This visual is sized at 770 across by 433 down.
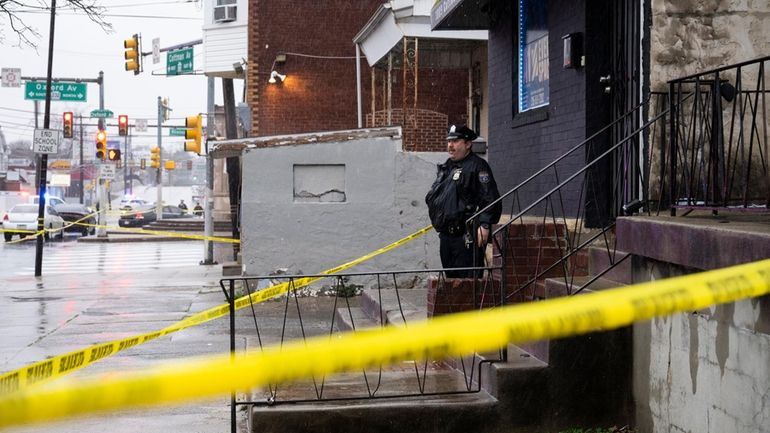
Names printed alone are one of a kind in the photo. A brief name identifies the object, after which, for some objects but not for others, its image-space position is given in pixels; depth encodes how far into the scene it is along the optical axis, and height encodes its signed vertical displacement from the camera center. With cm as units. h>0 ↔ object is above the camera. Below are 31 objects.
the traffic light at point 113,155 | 3341 +191
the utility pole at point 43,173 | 2236 +90
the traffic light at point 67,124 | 3756 +332
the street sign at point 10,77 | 3456 +467
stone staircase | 645 -125
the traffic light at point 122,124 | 4162 +366
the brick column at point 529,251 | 892 -35
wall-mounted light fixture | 2520 +341
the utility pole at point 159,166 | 5203 +242
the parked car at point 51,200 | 4859 +61
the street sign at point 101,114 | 4088 +402
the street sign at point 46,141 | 2289 +163
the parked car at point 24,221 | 4025 -37
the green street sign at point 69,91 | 3500 +423
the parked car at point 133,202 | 8044 +88
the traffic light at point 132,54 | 3000 +473
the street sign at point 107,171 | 4035 +168
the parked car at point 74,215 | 4777 -13
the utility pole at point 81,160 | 7254 +388
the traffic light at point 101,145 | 3388 +228
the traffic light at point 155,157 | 5031 +278
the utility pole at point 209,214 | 2616 -4
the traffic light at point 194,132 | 2903 +231
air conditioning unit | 2772 +551
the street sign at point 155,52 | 3600 +574
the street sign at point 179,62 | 3362 +505
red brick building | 2575 +381
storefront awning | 1197 +246
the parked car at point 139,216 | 5575 -25
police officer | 904 +15
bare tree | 1516 +336
